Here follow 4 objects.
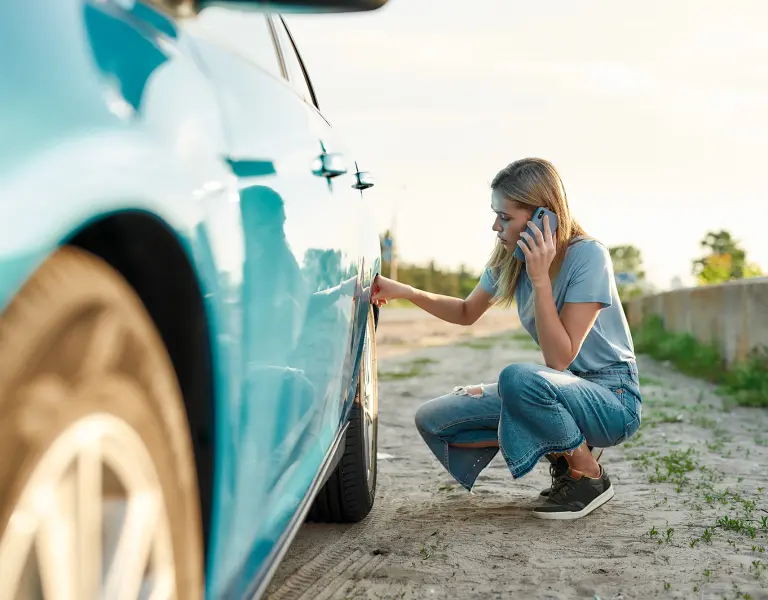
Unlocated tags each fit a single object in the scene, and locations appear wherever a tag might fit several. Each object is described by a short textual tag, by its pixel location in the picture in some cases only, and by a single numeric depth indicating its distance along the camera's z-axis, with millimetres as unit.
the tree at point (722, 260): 24594
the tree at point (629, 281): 34353
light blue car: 923
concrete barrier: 9438
